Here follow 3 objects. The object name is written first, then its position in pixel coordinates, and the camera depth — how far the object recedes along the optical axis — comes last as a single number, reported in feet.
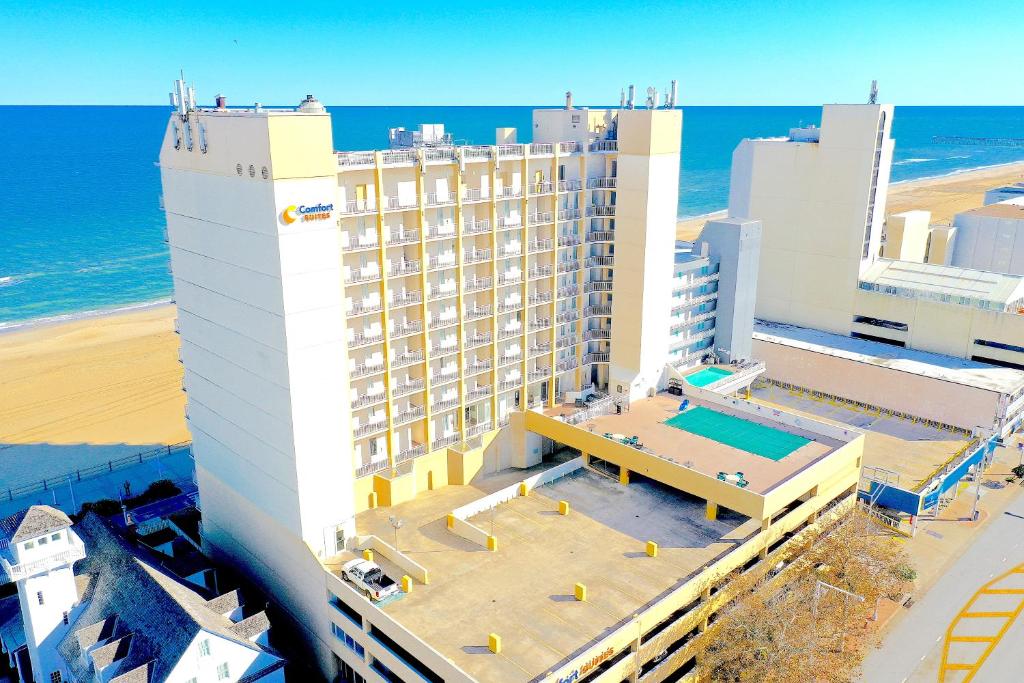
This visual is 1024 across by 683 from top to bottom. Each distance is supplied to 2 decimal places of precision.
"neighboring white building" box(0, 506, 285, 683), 130.41
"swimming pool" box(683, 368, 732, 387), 223.51
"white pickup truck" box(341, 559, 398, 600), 138.82
